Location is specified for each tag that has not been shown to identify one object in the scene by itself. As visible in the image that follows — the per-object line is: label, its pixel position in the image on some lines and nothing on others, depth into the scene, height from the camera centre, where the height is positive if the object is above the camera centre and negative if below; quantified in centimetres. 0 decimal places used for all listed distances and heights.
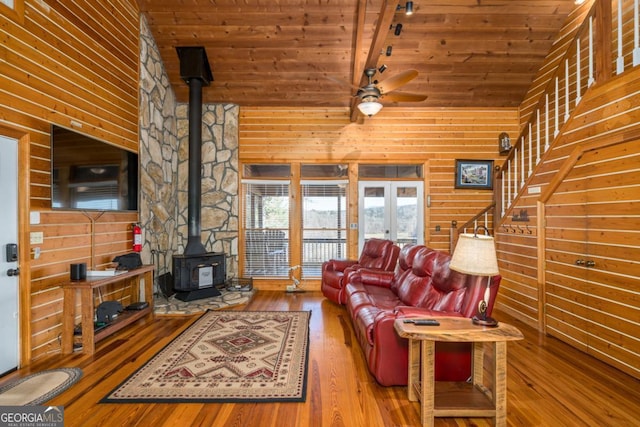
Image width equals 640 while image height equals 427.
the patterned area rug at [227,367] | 233 -133
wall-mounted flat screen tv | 303 +47
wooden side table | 193 -97
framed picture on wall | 573 +79
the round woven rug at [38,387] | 225 -133
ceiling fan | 355 +154
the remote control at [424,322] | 209 -71
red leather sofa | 240 -84
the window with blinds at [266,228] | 582 -21
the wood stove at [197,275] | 476 -92
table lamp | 197 -26
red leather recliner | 448 -74
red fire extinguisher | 414 -30
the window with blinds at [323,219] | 581 -4
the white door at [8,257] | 261 -34
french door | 581 +13
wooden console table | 301 -95
